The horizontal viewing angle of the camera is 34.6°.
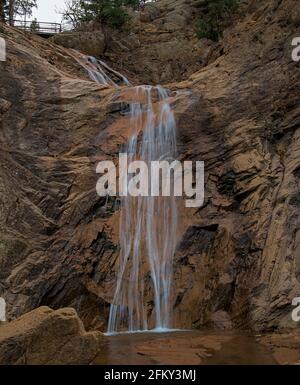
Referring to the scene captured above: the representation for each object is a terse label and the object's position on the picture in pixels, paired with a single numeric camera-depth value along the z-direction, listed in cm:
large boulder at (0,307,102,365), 761
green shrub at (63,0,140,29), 2623
